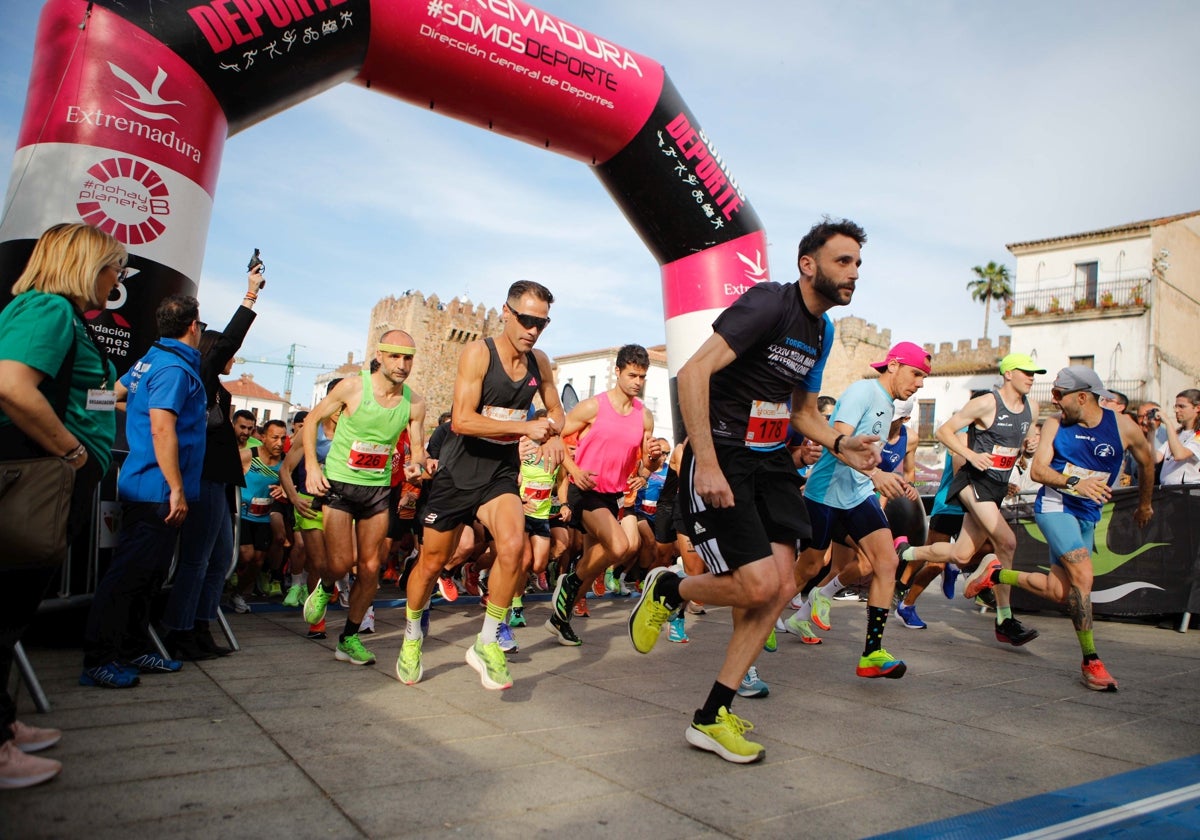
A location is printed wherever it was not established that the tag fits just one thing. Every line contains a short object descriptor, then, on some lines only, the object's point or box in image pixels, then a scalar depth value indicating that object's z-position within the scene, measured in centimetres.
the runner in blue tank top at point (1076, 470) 529
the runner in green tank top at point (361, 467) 529
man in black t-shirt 340
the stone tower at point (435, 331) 5384
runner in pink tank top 612
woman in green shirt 266
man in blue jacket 418
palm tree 5822
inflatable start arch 546
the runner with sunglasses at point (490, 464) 447
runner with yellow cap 668
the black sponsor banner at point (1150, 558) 766
